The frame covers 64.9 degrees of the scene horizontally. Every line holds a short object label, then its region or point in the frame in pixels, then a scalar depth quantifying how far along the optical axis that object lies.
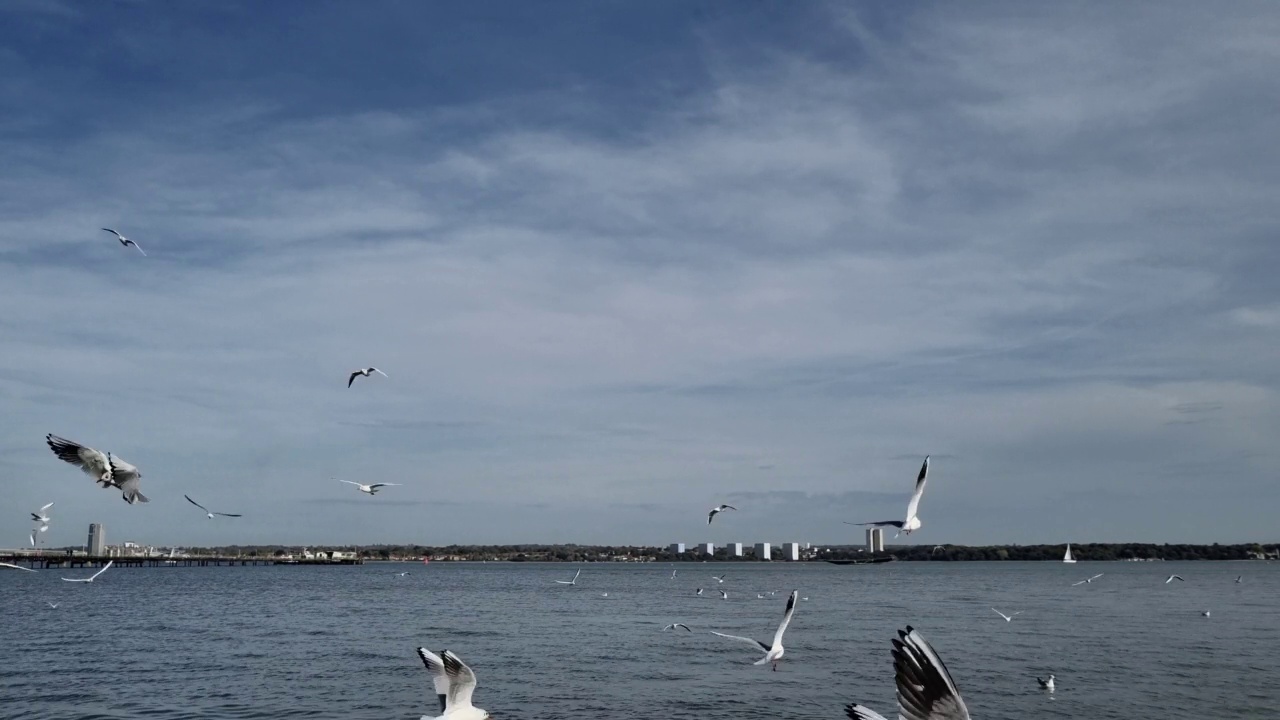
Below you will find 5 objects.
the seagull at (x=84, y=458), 17.55
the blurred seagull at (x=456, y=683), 17.16
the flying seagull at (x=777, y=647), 20.10
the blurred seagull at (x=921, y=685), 7.37
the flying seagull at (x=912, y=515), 16.50
